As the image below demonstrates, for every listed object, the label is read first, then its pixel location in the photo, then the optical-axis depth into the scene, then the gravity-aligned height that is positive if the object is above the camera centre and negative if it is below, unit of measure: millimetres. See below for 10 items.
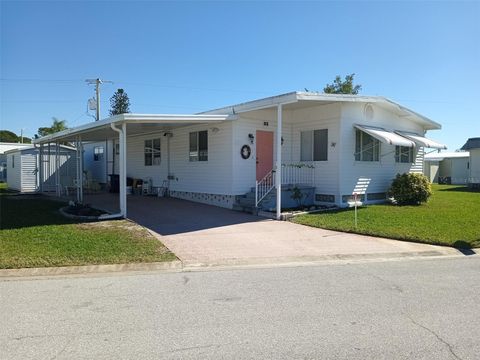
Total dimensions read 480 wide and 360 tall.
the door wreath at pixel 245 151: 14594 +740
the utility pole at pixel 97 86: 33719 +7041
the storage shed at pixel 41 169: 22391 +120
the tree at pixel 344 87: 38219 +8028
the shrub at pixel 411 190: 15164 -638
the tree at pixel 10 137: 75500 +6363
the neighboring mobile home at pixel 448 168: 37500 +475
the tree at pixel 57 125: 49062 +5481
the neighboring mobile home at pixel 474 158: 28739 +1065
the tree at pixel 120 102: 43250 +7281
